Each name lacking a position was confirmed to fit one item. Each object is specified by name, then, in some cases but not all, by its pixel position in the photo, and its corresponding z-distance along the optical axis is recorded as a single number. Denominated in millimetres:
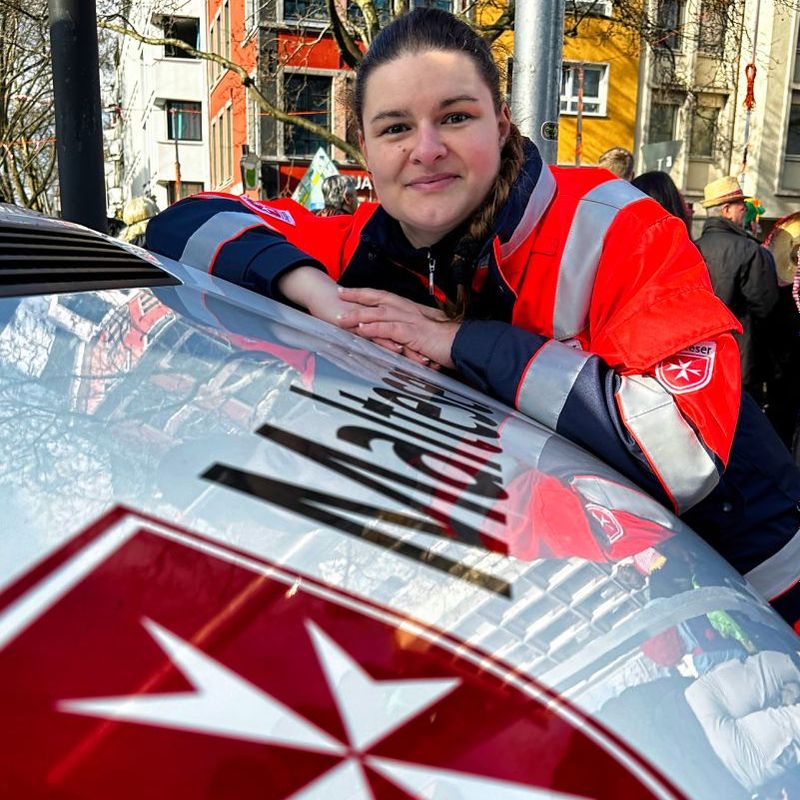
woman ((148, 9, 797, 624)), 1189
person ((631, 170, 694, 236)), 3473
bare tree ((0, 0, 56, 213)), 11844
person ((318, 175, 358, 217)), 5980
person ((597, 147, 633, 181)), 4496
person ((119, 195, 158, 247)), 4465
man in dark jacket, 4371
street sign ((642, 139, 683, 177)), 6945
